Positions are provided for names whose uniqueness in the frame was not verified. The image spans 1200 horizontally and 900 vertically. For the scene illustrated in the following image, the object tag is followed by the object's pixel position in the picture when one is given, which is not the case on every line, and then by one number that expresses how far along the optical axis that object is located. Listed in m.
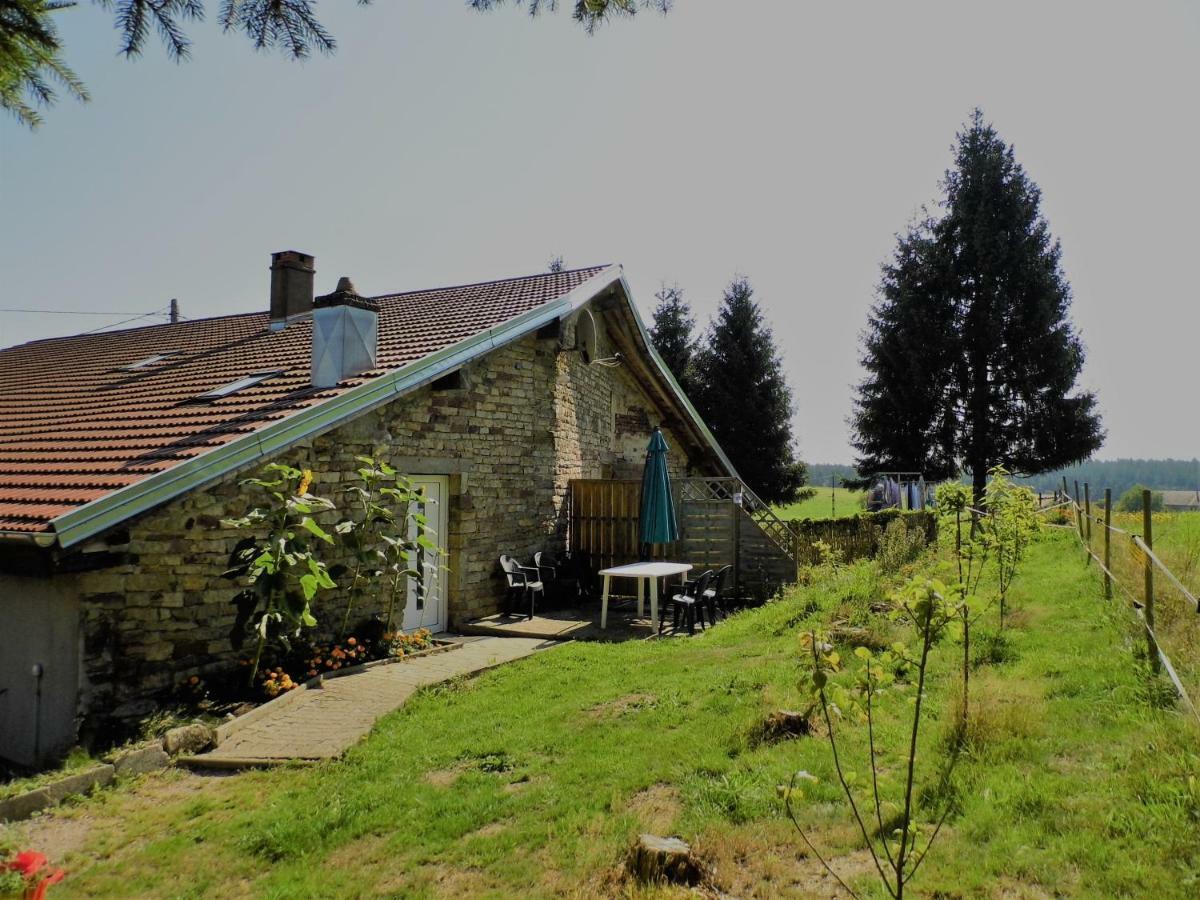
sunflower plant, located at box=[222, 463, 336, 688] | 6.19
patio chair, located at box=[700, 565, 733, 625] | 10.14
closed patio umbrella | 11.11
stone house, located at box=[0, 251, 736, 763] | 5.87
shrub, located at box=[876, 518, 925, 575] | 11.46
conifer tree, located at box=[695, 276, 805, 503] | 27.30
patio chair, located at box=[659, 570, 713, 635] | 9.60
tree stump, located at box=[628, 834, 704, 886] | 3.24
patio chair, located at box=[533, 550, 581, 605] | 11.41
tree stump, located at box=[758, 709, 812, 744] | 4.76
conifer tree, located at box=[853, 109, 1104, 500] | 24.02
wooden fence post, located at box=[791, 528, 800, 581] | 11.84
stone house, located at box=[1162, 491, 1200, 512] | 54.97
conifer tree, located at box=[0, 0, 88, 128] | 2.70
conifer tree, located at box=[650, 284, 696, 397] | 29.30
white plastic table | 9.66
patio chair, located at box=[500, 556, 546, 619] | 10.56
